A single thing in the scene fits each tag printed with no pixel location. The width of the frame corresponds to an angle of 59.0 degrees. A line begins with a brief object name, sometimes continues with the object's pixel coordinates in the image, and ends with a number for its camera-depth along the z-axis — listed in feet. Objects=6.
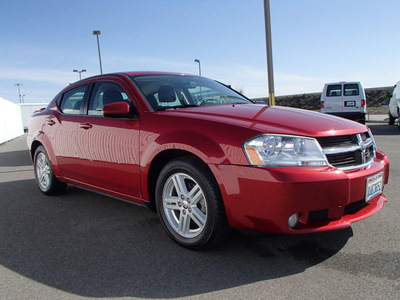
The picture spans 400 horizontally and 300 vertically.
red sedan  8.00
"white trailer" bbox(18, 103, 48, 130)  90.12
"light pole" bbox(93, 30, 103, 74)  88.53
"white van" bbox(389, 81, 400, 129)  46.71
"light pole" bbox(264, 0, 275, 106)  31.09
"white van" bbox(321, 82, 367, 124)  45.42
